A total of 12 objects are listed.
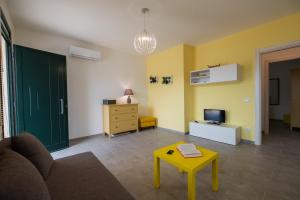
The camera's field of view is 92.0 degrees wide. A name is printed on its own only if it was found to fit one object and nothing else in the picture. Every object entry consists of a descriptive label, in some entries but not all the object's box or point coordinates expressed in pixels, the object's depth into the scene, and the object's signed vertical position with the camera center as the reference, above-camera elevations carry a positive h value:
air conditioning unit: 3.64 +1.21
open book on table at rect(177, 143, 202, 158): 1.75 -0.68
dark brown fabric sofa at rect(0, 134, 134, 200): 0.74 -0.72
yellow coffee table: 1.48 -0.73
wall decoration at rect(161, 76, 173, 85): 4.62 +0.59
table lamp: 4.71 +0.17
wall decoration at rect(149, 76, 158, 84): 5.16 +0.67
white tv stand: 3.31 -0.87
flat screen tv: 3.79 -0.50
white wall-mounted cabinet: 3.37 +0.58
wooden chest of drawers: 4.07 -0.58
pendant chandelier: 2.43 +0.96
